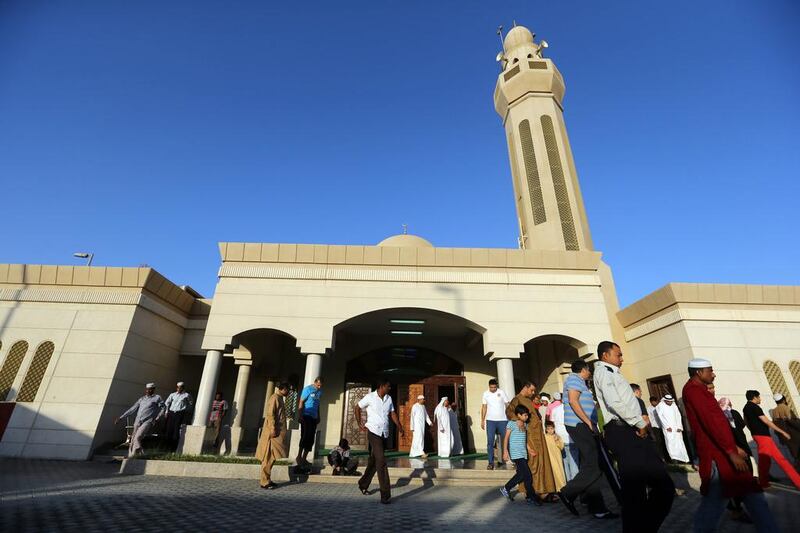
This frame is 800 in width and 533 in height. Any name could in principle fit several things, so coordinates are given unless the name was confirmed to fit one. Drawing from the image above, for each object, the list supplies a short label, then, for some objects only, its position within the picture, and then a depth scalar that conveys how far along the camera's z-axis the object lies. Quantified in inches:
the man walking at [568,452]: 214.5
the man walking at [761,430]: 206.1
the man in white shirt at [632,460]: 112.4
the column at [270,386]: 541.9
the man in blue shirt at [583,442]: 157.3
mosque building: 366.3
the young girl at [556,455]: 223.3
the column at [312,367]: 377.8
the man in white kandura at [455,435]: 442.0
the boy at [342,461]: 276.1
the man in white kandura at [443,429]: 416.2
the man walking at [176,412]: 379.2
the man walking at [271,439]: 233.5
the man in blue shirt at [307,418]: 273.3
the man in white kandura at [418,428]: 401.7
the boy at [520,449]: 200.7
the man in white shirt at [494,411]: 322.3
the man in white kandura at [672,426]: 319.9
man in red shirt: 107.6
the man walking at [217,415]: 426.0
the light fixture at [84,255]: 590.7
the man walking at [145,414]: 302.2
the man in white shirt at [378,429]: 196.9
